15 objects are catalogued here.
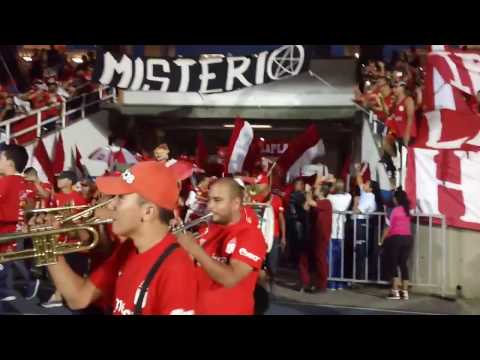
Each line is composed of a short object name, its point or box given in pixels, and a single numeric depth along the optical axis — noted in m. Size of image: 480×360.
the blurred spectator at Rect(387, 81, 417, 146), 6.73
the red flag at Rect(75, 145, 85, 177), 7.16
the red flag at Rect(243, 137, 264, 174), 6.71
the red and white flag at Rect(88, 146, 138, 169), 6.95
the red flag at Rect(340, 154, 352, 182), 6.82
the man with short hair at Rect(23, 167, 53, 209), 6.77
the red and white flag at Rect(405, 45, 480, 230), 6.43
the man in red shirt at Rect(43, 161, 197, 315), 2.48
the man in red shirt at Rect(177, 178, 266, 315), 3.32
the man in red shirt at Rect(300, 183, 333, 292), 6.92
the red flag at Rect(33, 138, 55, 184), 7.25
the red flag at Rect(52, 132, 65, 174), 7.24
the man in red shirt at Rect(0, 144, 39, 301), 6.06
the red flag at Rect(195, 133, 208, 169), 6.78
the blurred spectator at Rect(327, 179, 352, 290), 6.99
